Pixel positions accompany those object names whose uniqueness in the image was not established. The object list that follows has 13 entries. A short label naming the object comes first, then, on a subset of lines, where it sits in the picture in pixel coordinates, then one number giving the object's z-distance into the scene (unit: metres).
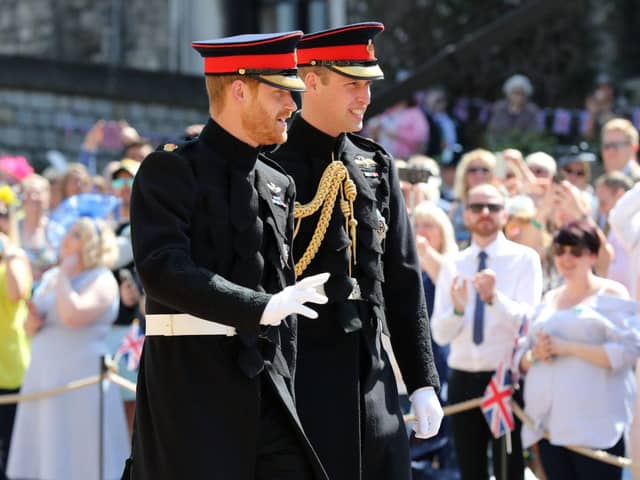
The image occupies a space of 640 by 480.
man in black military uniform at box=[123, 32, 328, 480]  8.30
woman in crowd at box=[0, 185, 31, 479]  18.12
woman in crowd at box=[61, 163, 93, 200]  21.98
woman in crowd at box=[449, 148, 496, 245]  18.03
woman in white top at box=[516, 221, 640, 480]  13.96
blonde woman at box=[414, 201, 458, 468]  15.98
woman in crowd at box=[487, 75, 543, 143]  27.08
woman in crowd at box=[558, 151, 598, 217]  18.91
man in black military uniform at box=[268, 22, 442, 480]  9.51
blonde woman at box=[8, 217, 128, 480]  17.42
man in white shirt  14.90
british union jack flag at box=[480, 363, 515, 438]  14.57
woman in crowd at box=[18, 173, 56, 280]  20.50
